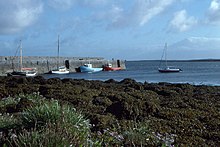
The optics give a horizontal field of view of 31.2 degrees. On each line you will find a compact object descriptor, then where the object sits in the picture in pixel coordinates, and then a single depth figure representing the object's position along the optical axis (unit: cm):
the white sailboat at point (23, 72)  6883
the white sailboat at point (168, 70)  8519
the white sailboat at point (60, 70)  8394
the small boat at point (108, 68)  10188
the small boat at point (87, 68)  9225
